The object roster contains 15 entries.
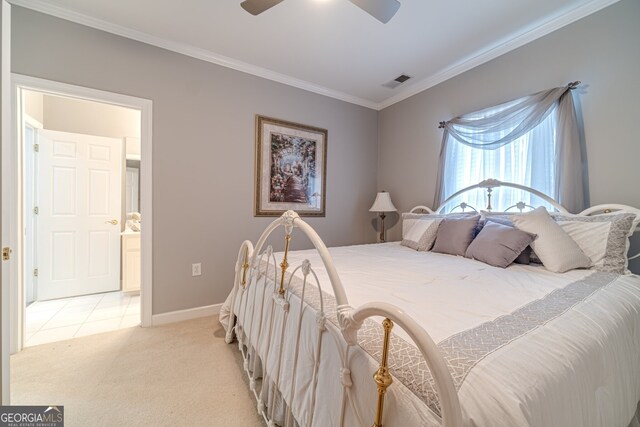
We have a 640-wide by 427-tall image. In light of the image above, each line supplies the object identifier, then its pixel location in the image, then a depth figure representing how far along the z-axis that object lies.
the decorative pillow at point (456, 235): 2.00
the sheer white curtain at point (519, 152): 1.88
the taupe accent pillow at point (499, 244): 1.65
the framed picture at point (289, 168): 2.84
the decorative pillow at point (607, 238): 1.47
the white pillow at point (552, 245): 1.52
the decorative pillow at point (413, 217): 2.42
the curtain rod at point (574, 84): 1.85
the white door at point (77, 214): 2.84
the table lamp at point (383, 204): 3.20
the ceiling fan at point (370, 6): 1.43
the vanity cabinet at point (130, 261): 3.13
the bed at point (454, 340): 0.55
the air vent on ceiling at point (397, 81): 2.87
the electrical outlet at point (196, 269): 2.48
